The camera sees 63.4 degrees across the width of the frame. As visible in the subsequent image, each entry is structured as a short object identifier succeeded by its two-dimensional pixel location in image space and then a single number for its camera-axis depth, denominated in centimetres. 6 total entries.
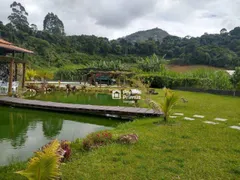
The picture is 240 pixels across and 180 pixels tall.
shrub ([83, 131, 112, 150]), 388
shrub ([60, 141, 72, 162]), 332
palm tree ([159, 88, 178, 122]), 584
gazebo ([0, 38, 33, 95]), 1080
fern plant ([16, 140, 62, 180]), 218
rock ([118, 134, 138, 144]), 409
